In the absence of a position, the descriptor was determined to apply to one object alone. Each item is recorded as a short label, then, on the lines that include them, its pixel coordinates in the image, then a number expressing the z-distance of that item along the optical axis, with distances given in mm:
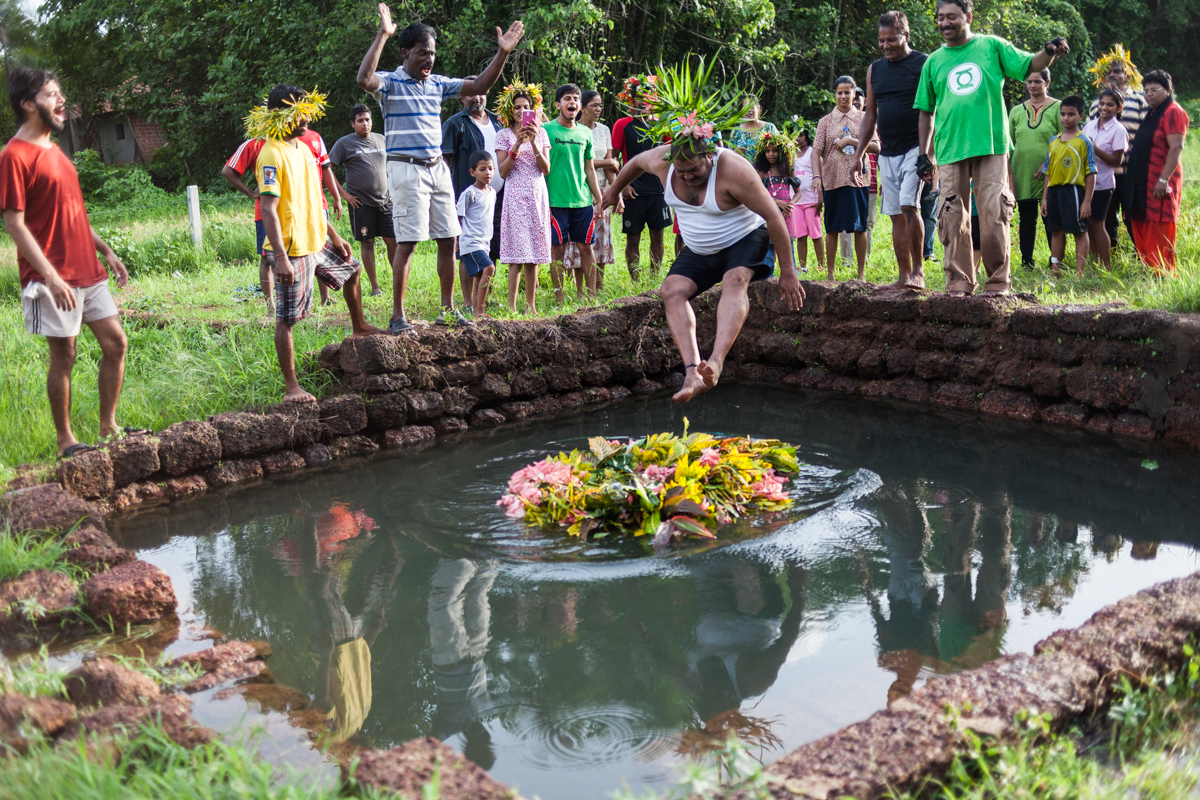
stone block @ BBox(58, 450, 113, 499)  5602
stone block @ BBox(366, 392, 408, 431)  7137
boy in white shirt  8281
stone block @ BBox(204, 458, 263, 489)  6348
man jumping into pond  5742
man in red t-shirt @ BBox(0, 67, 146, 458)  5168
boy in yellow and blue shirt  8641
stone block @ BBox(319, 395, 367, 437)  6910
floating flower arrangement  4977
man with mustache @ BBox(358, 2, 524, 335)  6934
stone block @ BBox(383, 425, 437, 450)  7199
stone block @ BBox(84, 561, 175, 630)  4156
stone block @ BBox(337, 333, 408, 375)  7082
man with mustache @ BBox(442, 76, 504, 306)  8625
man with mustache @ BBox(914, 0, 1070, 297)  6949
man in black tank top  7480
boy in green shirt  8773
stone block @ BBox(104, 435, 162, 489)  5883
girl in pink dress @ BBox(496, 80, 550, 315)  8398
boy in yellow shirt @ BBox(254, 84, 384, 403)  6266
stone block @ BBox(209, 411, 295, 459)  6391
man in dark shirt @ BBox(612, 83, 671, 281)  9445
